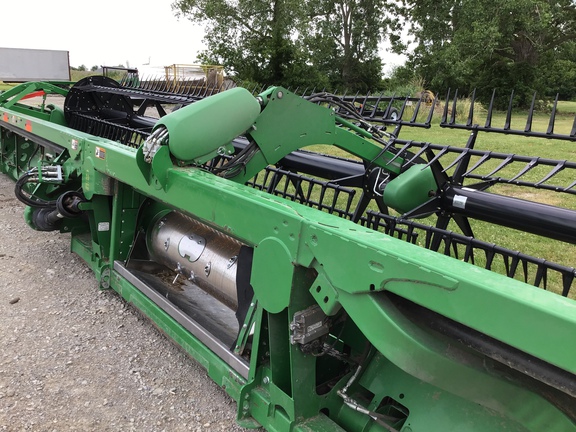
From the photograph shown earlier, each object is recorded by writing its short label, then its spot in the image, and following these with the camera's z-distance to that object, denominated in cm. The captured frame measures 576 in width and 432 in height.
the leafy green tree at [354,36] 3061
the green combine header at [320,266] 141
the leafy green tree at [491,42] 2286
